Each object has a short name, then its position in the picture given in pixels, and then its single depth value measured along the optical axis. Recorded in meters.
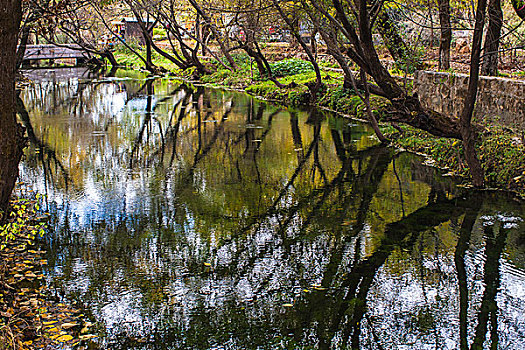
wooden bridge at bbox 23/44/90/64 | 37.50
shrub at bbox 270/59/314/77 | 27.09
